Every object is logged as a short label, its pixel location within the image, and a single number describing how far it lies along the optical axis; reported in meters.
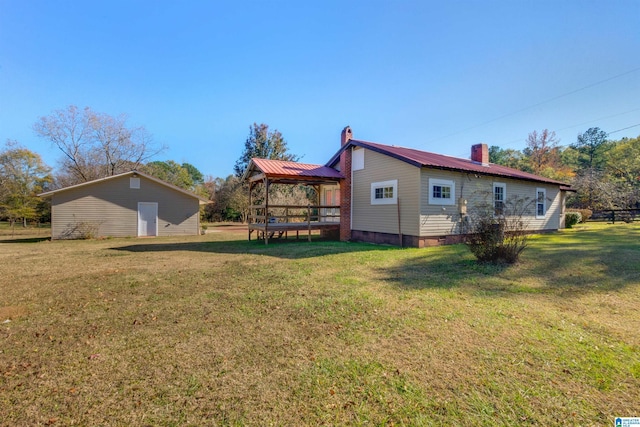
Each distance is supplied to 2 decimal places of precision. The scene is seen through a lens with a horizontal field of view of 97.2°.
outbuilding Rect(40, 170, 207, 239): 16.61
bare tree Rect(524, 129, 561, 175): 37.78
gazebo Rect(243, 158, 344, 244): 12.43
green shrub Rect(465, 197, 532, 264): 6.95
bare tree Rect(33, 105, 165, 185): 25.94
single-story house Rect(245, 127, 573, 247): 10.83
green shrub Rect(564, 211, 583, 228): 18.50
